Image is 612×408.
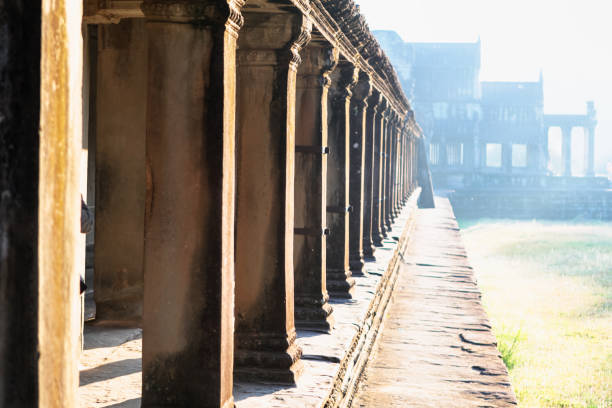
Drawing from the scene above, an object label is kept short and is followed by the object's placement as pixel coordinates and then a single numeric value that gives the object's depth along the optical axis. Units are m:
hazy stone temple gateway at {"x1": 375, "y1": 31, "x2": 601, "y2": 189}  44.81
